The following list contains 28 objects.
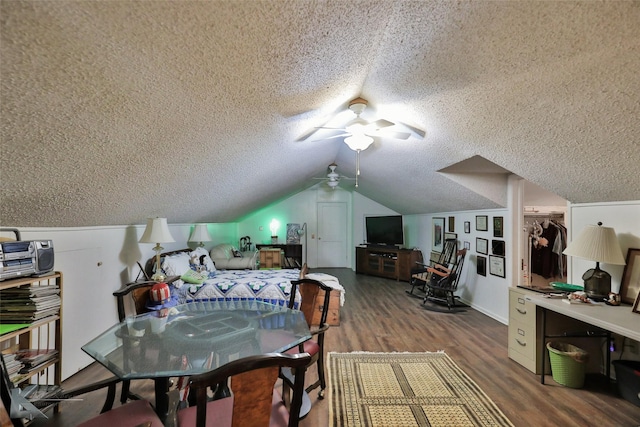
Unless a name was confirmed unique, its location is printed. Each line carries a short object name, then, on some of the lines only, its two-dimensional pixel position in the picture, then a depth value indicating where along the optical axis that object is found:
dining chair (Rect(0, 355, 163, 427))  1.17
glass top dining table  1.46
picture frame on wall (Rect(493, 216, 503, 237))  4.24
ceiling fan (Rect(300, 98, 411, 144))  2.60
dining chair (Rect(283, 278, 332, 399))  2.19
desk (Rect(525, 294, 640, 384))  1.88
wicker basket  2.44
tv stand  6.75
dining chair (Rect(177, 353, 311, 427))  1.03
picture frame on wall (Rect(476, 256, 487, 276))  4.58
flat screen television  7.02
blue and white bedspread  3.61
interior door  8.34
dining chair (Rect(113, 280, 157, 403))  1.96
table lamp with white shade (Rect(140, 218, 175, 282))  3.12
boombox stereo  1.67
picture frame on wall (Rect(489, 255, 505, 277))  4.19
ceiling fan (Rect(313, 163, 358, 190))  5.89
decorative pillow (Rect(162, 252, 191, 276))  3.67
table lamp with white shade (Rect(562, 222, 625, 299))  2.41
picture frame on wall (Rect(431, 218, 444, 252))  6.00
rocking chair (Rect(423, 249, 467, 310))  4.72
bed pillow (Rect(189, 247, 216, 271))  4.48
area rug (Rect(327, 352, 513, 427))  2.04
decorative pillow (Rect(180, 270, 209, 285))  3.76
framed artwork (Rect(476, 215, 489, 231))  4.59
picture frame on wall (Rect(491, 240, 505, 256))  4.18
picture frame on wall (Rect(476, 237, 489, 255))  4.55
